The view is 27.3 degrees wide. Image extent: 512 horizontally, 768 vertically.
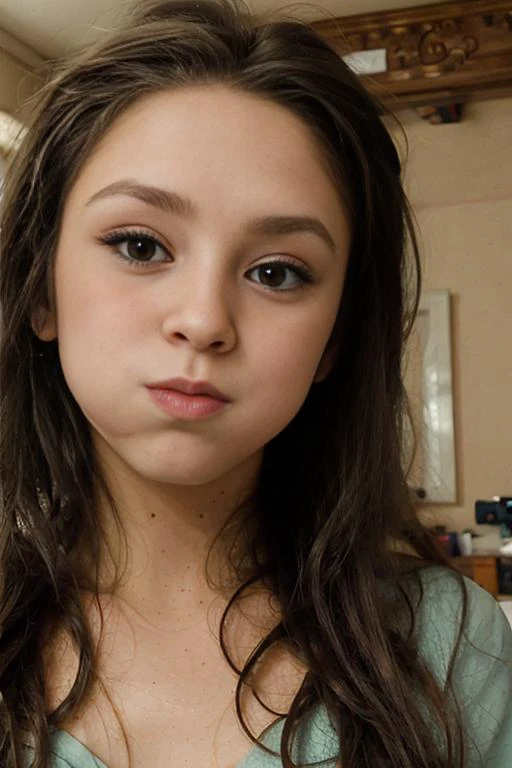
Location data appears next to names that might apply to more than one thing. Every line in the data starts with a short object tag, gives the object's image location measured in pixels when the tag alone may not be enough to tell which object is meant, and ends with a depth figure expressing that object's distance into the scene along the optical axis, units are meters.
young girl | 0.70
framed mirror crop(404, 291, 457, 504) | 3.91
